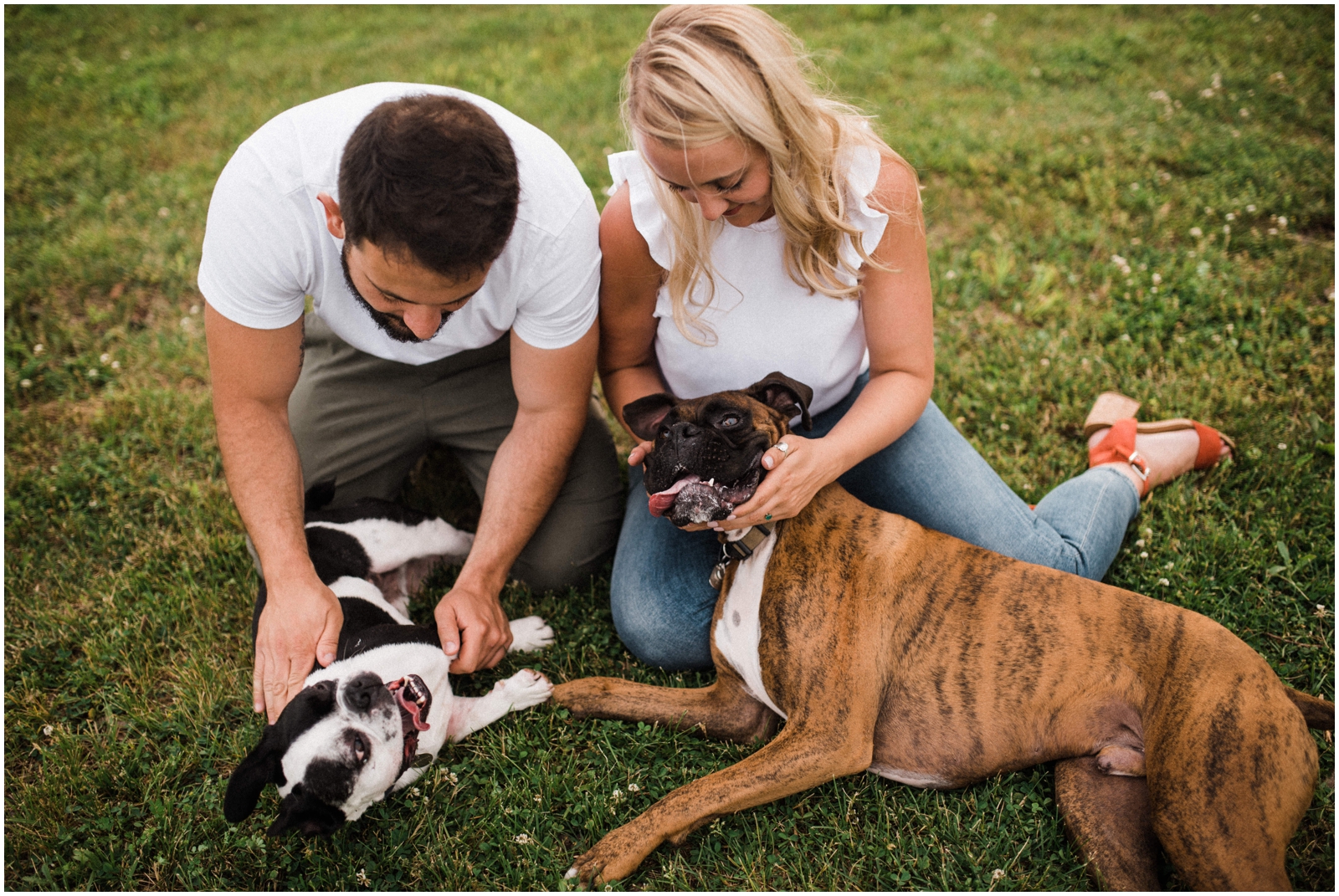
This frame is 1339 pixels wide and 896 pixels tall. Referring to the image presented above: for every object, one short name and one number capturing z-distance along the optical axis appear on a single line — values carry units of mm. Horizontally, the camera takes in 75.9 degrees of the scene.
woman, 2645
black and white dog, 2816
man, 2436
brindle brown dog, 2523
